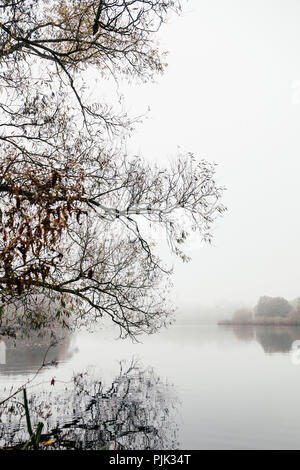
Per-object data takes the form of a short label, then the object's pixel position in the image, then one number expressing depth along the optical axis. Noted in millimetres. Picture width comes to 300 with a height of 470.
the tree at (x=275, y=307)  90500
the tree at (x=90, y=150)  9695
